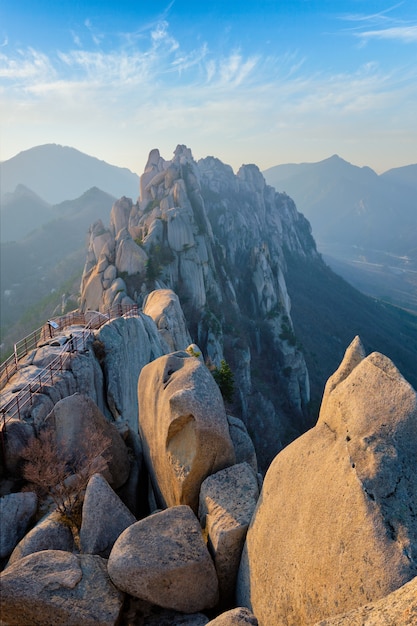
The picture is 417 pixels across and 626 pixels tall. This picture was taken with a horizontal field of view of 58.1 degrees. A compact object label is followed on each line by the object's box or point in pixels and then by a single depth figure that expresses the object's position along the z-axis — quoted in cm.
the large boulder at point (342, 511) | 588
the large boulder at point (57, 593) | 721
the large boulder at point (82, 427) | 1306
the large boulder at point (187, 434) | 1062
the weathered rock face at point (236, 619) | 695
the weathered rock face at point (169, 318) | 3281
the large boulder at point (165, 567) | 813
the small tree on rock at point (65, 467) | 1094
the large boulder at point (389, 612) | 460
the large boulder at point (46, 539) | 962
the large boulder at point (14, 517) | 1048
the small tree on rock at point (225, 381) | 2785
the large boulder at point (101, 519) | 969
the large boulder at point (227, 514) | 906
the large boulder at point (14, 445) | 1295
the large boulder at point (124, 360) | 2028
